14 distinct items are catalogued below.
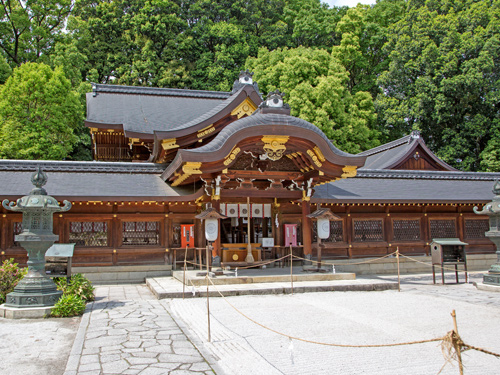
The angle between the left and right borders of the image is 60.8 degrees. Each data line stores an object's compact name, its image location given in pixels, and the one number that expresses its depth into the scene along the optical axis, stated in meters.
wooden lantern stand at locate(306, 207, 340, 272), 13.25
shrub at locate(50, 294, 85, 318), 8.41
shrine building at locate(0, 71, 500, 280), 12.70
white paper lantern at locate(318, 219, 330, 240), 13.45
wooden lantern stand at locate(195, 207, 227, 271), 12.09
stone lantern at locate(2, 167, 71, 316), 8.45
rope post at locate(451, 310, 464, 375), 3.60
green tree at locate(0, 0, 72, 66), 31.59
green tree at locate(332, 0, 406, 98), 35.50
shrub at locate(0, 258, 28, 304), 9.27
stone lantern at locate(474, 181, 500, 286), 11.93
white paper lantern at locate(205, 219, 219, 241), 12.20
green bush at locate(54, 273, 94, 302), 9.34
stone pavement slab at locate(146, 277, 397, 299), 10.66
